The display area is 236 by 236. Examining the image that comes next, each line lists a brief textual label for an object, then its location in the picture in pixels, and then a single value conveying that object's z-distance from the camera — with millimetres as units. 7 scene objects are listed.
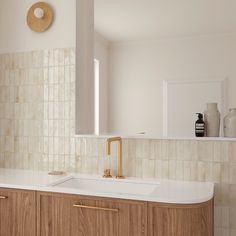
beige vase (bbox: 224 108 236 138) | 2034
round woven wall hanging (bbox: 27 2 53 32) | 2488
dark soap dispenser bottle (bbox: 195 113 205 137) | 2113
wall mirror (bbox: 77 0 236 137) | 3324
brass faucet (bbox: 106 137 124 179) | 2187
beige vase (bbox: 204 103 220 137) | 2096
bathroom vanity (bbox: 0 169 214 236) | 1650
